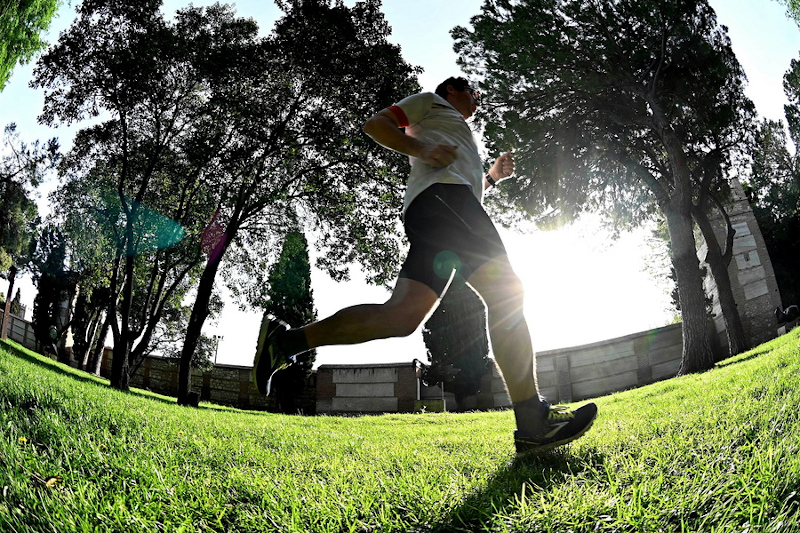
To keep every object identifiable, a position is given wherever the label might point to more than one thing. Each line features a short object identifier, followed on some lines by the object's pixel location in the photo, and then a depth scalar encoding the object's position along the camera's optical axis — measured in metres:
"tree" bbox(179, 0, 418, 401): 12.70
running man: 2.21
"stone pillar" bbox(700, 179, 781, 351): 15.37
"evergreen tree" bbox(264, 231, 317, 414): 19.50
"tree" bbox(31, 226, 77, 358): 25.58
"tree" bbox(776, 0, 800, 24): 10.04
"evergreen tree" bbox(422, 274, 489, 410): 17.47
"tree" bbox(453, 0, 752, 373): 11.26
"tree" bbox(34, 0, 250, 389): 12.88
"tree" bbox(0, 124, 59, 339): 21.16
